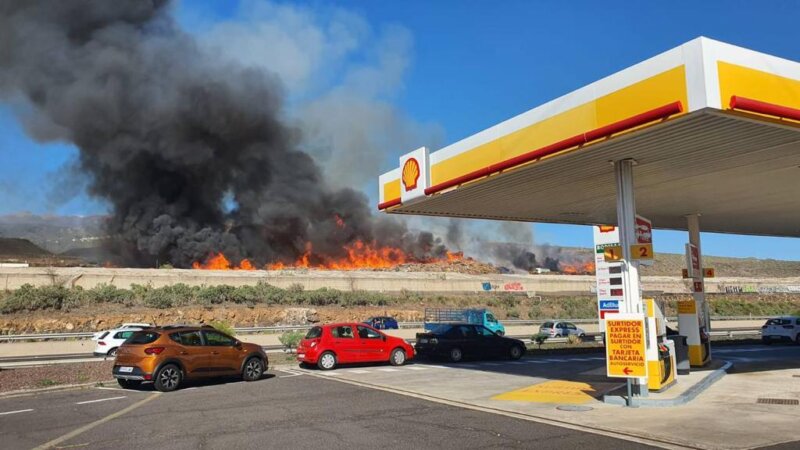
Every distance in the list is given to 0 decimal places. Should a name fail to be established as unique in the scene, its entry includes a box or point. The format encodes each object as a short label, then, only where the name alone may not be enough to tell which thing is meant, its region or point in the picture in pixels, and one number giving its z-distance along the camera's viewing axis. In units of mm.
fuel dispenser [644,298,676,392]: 11125
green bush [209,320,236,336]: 24703
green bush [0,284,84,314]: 36156
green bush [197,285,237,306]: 42594
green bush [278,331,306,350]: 24631
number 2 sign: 11516
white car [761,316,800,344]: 28781
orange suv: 13469
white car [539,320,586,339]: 33625
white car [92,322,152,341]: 23516
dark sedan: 20953
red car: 18219
